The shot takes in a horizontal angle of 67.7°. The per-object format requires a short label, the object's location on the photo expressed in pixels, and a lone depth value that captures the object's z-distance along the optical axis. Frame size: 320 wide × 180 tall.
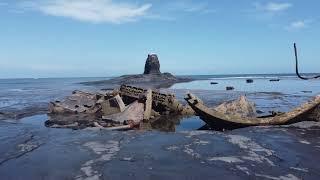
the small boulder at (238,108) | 10.15
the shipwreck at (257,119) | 8.52
